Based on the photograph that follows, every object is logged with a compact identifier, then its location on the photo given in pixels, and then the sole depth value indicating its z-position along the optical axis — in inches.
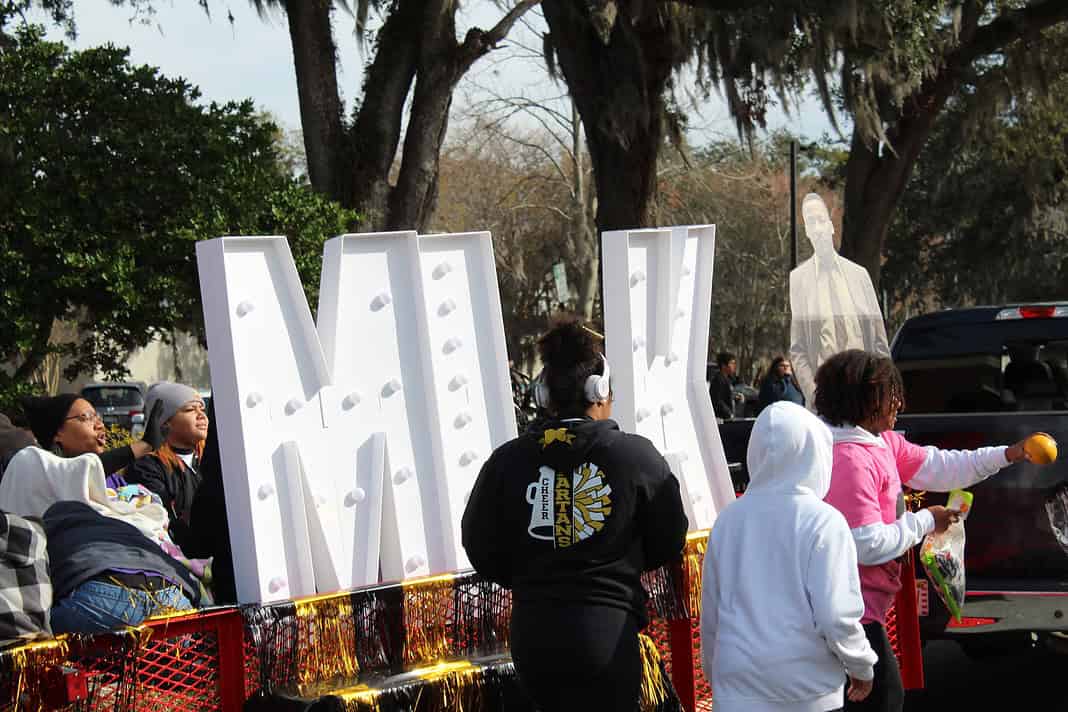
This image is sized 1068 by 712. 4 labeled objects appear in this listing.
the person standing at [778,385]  669.9
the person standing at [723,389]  723.4
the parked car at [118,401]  1011.9
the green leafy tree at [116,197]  499.5
